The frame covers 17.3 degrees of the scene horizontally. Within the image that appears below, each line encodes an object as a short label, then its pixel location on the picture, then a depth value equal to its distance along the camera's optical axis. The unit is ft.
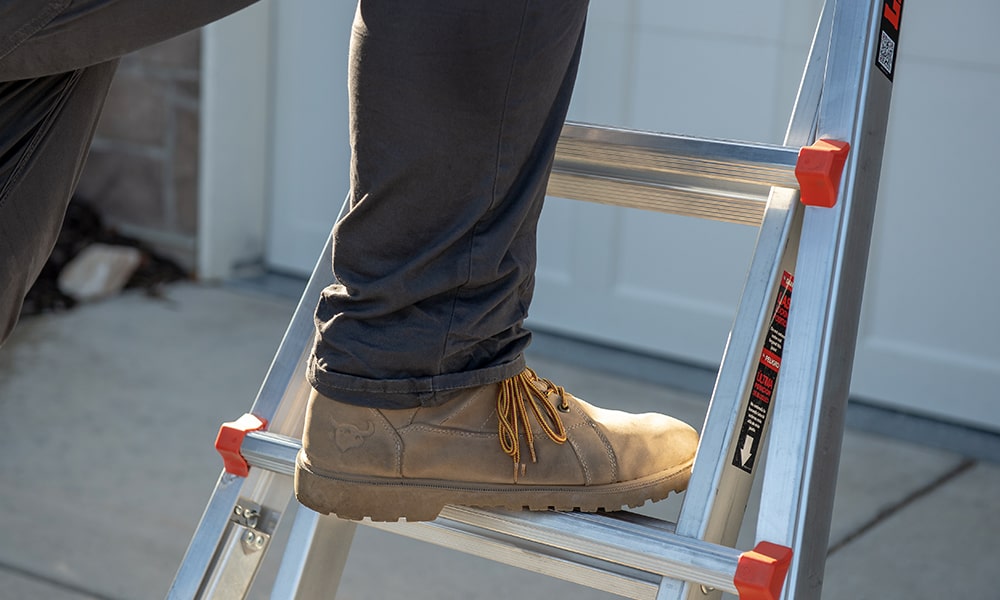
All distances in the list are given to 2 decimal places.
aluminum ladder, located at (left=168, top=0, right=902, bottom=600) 7.77
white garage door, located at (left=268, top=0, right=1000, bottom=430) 12.79
